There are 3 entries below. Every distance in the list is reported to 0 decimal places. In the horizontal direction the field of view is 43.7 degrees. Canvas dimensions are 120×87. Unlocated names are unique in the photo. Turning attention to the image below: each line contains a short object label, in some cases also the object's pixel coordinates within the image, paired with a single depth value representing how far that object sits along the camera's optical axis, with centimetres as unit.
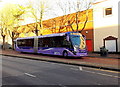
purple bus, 1767
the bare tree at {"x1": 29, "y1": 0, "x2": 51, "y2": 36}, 3063
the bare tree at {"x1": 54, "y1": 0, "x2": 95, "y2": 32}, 2423
